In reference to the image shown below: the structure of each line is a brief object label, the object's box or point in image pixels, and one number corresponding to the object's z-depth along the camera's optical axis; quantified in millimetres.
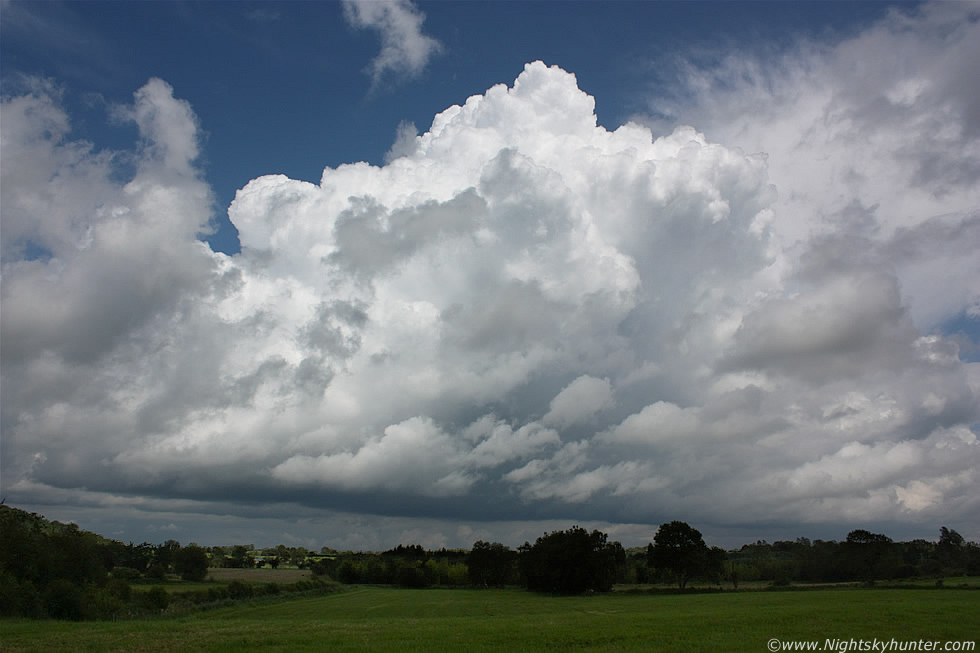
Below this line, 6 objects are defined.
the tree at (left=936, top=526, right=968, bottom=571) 162250
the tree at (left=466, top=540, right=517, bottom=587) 181375
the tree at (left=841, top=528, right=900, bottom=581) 134625
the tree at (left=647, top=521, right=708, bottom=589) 124312
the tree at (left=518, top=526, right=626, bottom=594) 125562
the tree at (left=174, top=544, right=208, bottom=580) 148250
